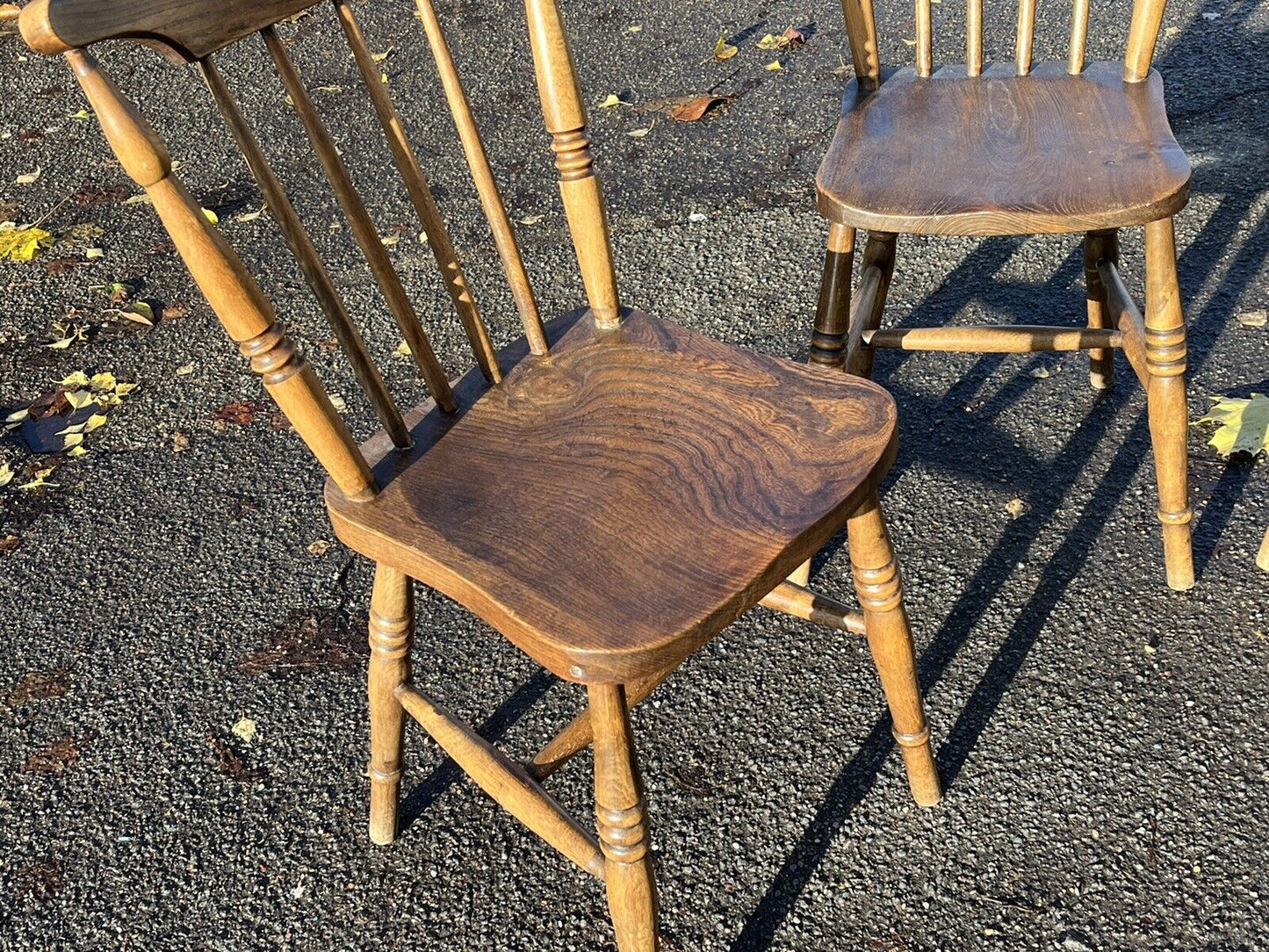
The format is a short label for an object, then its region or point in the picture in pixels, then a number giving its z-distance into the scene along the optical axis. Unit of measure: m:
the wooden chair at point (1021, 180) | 1.67
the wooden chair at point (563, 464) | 1.21
